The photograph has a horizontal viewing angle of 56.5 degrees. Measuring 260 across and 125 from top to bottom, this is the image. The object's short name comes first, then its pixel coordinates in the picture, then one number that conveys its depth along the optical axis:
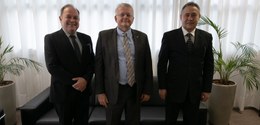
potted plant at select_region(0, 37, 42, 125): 3.01
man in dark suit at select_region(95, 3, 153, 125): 2.02
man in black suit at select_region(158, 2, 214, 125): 2.11
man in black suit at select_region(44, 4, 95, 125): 2.04
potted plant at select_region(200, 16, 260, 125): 3.10
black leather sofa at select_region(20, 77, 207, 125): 2.64
